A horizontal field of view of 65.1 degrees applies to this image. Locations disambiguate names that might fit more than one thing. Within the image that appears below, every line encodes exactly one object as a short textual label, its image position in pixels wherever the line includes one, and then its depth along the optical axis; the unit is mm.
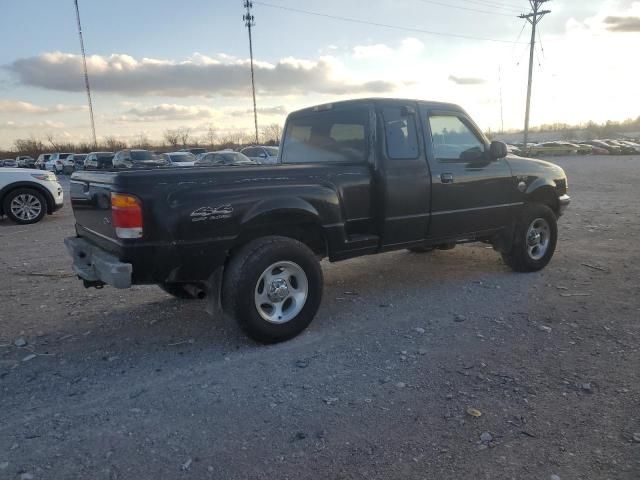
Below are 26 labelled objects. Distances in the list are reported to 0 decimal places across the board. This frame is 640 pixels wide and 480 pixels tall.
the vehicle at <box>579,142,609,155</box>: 50125
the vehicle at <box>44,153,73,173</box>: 42094
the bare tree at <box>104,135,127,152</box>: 67050
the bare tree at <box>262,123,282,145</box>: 68338
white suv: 11031
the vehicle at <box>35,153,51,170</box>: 44247
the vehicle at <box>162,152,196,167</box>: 27553
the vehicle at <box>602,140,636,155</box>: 49438
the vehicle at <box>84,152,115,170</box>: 29638
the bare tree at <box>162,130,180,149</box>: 74000
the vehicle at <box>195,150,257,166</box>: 23594
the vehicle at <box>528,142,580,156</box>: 52281
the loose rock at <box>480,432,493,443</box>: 2818
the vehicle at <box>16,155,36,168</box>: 47275
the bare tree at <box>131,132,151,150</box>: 69338
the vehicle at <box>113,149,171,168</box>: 27478
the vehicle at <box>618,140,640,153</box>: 50200
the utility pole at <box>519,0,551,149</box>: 38219
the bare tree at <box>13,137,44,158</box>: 73688
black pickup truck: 3688
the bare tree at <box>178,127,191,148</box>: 75188
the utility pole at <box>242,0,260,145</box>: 45062
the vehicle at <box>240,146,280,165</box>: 26420
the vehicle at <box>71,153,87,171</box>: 40188
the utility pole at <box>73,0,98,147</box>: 40212
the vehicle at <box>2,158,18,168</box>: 46834
